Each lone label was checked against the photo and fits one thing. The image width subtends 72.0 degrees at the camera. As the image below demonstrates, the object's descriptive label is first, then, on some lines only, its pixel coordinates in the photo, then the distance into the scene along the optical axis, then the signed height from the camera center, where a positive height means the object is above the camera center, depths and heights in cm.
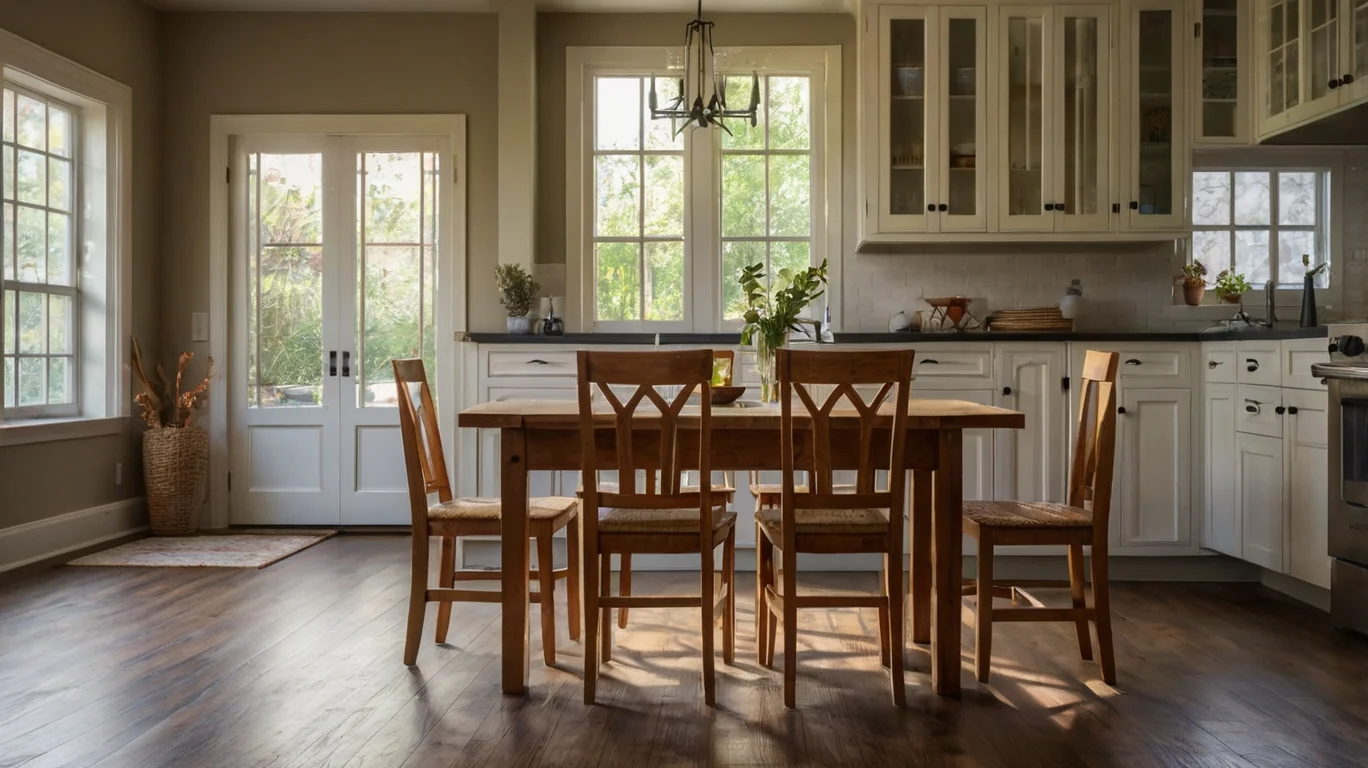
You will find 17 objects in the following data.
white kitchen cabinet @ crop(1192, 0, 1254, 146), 449 +144
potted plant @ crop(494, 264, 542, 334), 467 +42
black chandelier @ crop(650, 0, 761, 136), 297 +87
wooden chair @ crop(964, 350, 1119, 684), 268 -44
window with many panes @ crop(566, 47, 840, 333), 495 +98
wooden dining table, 258 -22
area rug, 425 -83
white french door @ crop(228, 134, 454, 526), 518 +34
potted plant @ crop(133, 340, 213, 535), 486 -41
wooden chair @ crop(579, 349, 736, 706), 243 -31
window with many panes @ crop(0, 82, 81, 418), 432 +59
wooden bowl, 295 -5
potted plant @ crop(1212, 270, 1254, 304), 458 +44
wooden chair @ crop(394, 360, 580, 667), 275 -43
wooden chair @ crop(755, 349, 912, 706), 242 -32
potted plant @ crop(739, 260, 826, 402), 297 +22
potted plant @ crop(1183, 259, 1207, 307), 466 +47
